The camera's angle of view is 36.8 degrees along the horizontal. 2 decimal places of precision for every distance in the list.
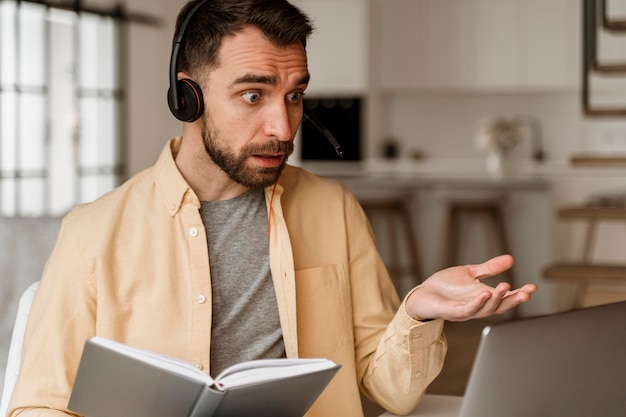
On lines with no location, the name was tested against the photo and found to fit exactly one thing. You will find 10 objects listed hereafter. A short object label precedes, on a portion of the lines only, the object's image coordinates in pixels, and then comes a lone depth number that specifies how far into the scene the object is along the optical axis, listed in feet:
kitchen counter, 20.43
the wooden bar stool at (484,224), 20.43
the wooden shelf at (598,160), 15.80
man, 5.10
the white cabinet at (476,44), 26.84
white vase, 23.58
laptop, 3.35
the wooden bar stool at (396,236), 21.29
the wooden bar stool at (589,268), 14.75
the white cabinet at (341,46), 27.35
